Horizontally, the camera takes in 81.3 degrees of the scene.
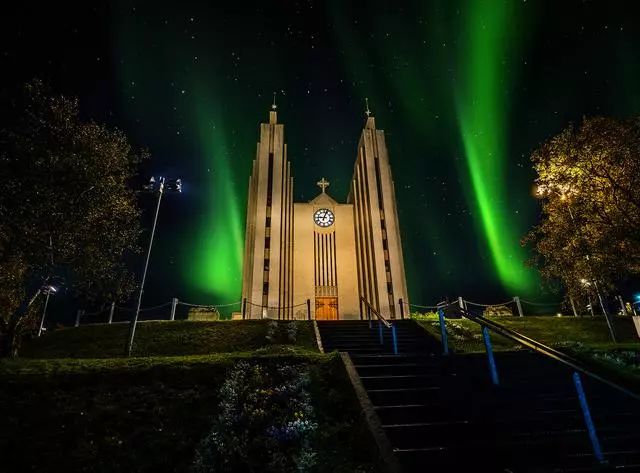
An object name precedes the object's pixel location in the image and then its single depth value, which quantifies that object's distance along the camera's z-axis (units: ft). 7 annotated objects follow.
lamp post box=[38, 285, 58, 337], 68.03
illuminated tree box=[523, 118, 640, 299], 39.50
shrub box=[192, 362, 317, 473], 15.79
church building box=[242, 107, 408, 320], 83.92
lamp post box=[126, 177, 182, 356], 43.21
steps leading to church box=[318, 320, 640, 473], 15.53
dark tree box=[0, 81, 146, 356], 36.68
